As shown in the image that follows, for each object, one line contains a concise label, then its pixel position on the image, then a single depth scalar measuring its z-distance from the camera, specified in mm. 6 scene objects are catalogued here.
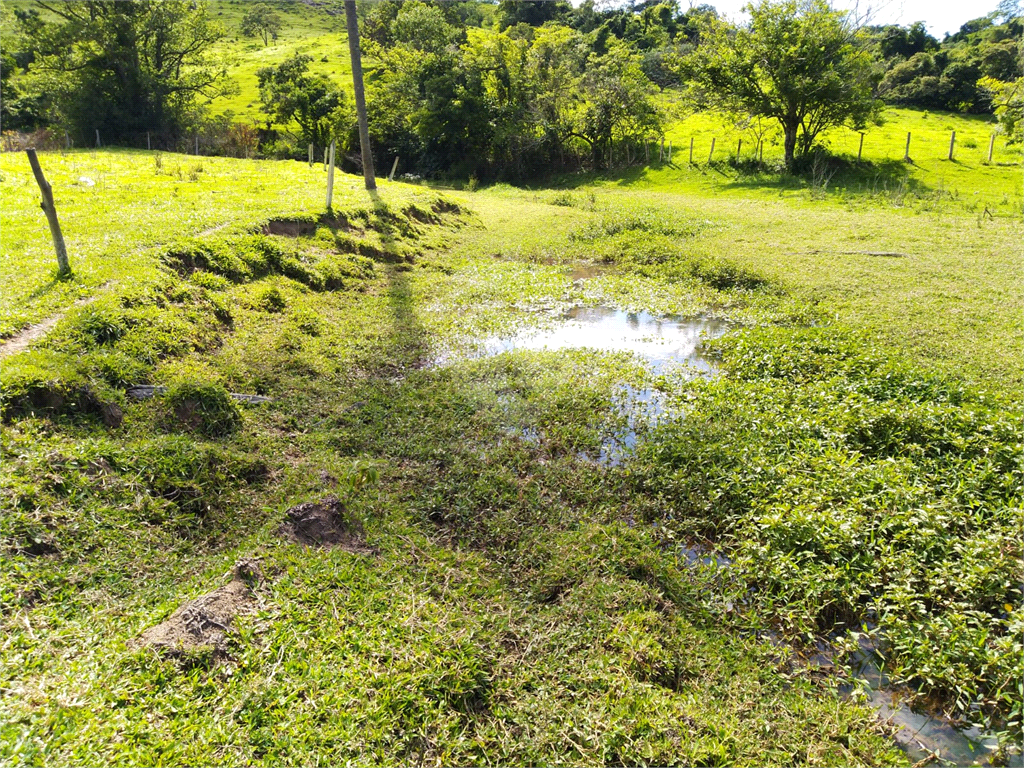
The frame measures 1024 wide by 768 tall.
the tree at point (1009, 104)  19594
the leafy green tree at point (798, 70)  28922
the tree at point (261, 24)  80562
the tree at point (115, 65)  38438
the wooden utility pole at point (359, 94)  22000
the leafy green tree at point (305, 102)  41469
